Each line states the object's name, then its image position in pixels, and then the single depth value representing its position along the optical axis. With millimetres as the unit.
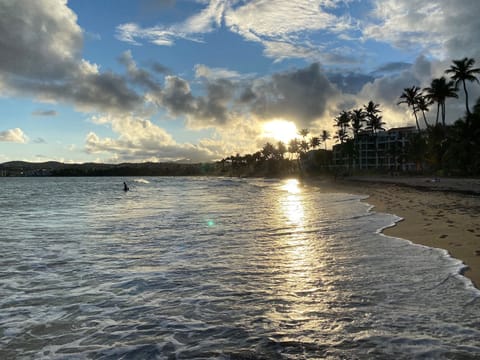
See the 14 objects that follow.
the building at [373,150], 115000
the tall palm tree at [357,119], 103188
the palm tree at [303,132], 155875
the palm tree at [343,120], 110312
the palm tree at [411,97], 79175
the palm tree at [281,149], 180250
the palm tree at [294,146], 159000
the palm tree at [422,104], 78088
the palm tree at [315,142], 154512
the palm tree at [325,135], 147000
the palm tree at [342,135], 121544
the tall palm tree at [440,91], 67062
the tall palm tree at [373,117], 101375
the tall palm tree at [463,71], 60209
